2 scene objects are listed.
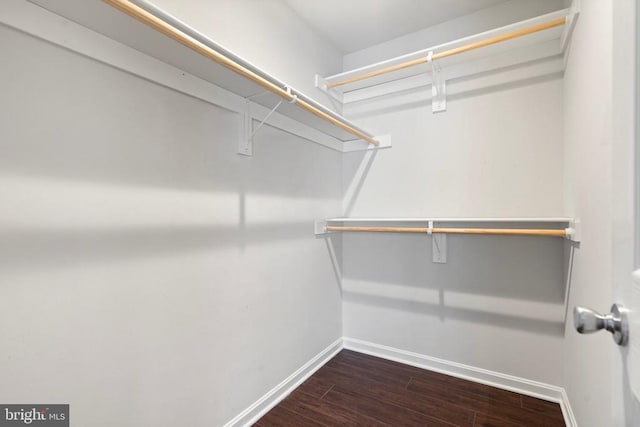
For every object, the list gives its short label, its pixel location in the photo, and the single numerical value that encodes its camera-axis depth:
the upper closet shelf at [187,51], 0.85
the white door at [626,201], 0.42
